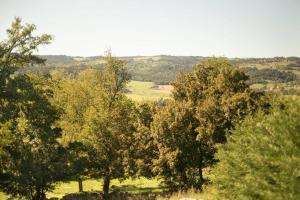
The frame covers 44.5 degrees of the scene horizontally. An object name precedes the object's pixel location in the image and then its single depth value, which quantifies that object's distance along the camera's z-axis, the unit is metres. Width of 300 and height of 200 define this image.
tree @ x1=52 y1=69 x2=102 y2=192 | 39.19
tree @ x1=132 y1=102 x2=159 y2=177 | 39.12
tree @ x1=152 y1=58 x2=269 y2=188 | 33.69
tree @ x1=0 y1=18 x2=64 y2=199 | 30.14
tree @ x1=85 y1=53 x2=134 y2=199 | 40.75
